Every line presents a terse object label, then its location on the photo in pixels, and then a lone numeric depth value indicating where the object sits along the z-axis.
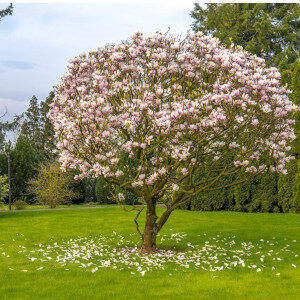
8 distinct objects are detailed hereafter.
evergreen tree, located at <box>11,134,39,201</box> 33.69
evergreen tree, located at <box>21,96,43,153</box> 48.91
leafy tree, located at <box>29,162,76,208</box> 27.95
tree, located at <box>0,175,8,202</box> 24.72
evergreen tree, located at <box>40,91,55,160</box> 43.71
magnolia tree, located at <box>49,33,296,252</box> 8.19
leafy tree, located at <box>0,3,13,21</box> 27.08
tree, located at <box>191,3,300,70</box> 31.44
